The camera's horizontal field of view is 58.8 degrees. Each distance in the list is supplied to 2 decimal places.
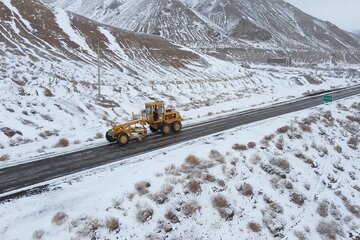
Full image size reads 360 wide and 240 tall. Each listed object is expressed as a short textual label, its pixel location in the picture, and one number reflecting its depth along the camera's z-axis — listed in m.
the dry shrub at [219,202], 14.66
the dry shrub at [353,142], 26.27
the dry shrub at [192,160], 17.06
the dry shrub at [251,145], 20.65
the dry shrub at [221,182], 16.00
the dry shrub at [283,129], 24.64
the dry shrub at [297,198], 16.77
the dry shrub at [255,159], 18.91
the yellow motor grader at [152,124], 19.83
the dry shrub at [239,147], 19.92
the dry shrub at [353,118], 33.38
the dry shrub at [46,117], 25.97
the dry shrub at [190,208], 13.73
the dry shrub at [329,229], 15.20
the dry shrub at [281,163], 19.51
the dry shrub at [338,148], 24.67
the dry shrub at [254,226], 14.12
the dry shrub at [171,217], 13.12
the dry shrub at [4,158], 16.19
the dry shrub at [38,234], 10.59
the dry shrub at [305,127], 26.50
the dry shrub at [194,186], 14.94
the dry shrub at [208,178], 16.06
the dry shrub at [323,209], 16.59
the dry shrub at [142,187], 13.81
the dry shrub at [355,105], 38.79
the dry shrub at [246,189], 16.06
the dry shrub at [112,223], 11.82
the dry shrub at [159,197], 13.73
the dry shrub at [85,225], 11.30
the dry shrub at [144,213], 12.61
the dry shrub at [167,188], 14.26
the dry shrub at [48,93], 30.72
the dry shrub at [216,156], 17.97
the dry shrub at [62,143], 19.31
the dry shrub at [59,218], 11.32
